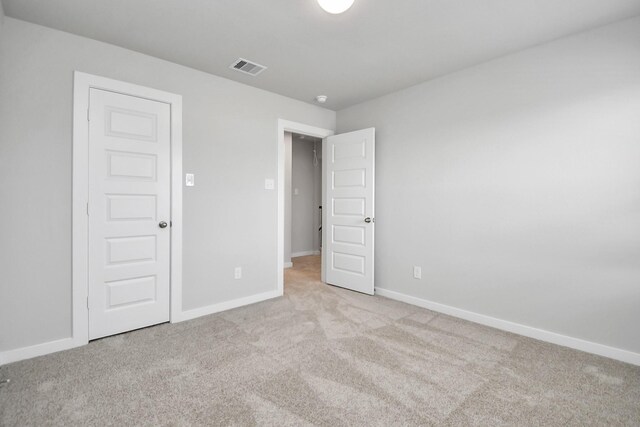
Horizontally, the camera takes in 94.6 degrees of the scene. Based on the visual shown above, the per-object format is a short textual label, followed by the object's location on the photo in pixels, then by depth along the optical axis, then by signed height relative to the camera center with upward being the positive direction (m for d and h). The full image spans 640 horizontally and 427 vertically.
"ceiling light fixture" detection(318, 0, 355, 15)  1.68 +1.22
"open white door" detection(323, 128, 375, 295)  3.81 +0.09
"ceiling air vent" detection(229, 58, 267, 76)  2.88 +1.51
